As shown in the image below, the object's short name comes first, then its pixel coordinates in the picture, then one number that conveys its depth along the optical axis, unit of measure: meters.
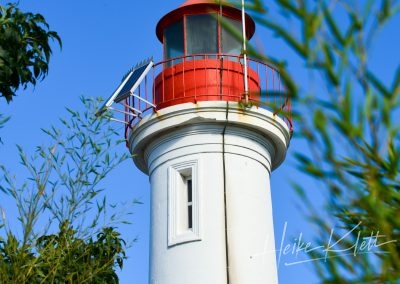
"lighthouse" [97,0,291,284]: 17.29
